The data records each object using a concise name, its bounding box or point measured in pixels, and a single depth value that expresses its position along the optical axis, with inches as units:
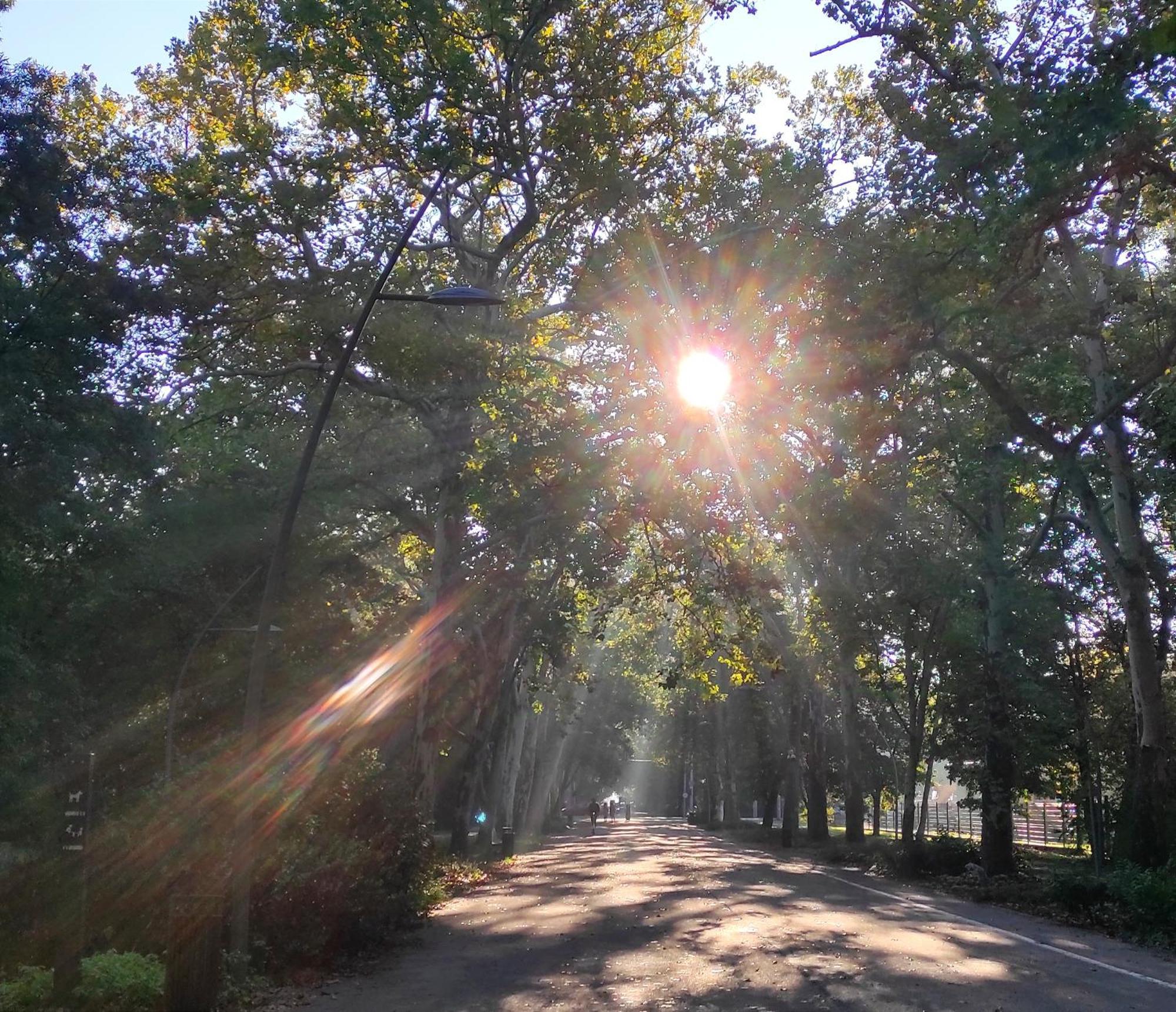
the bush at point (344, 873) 496.4
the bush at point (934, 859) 1109.7
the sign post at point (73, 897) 364.8
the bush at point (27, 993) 354.6
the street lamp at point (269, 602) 449.4
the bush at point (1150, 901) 608.1
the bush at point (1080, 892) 721.6
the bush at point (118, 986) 361.7
